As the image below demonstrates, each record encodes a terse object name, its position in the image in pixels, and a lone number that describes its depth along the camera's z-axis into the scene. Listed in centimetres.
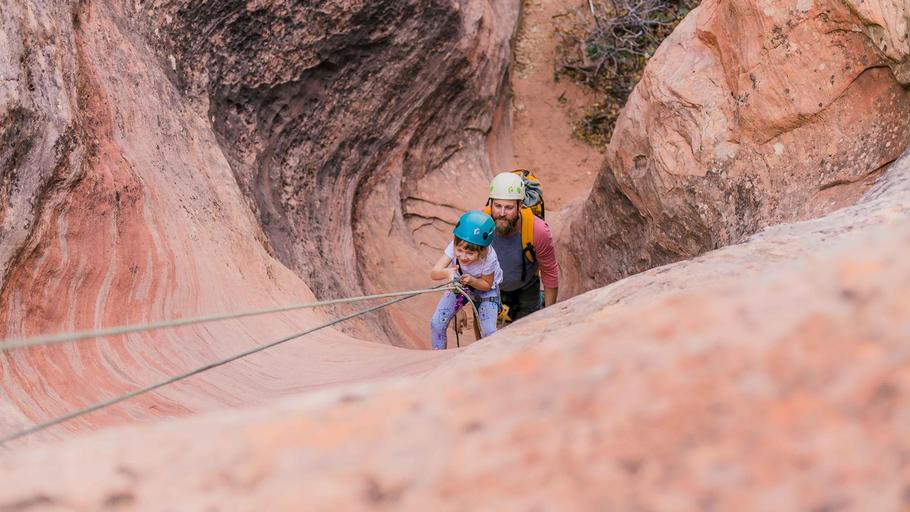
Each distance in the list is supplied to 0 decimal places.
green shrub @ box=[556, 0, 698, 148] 1195
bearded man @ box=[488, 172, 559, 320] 586
